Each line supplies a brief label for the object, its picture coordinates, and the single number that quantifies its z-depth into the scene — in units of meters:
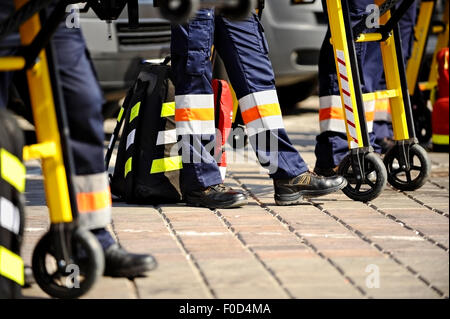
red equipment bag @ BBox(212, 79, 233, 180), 11.33
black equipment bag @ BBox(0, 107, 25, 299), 6.79
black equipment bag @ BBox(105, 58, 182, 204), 11.00
